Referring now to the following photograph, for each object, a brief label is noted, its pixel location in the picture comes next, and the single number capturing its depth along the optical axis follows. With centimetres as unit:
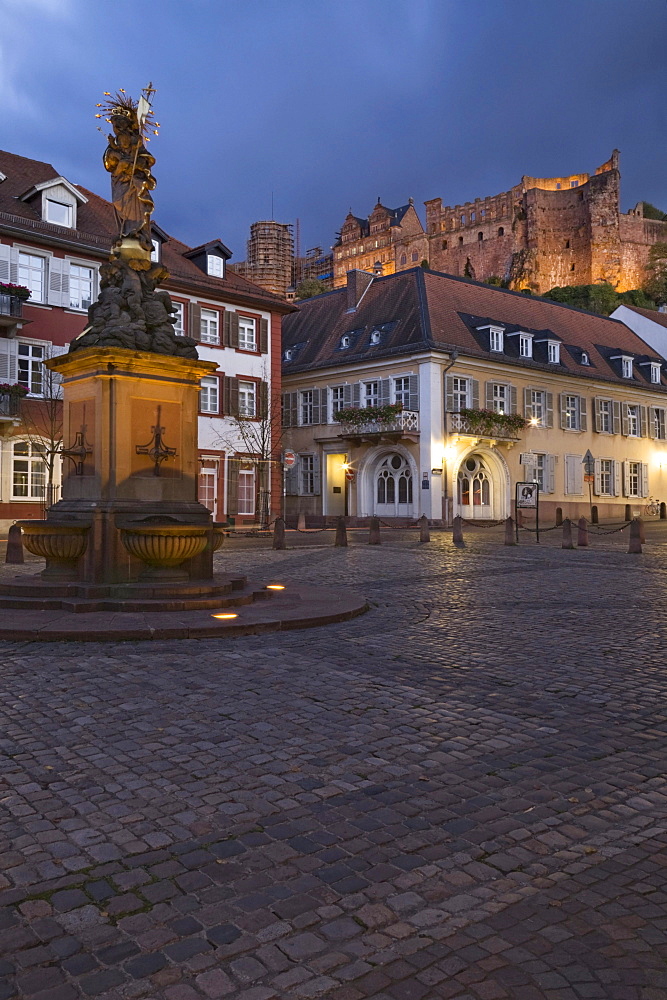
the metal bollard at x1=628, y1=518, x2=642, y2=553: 1988
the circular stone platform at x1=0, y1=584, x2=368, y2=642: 765
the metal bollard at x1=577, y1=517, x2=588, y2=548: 2216
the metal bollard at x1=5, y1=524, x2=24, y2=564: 1633
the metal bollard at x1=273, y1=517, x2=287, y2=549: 2119
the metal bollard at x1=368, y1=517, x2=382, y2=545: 2323
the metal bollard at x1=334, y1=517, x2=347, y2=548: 2230
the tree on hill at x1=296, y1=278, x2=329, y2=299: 10456
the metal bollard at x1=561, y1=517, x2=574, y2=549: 2128
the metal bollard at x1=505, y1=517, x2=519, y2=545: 2281
